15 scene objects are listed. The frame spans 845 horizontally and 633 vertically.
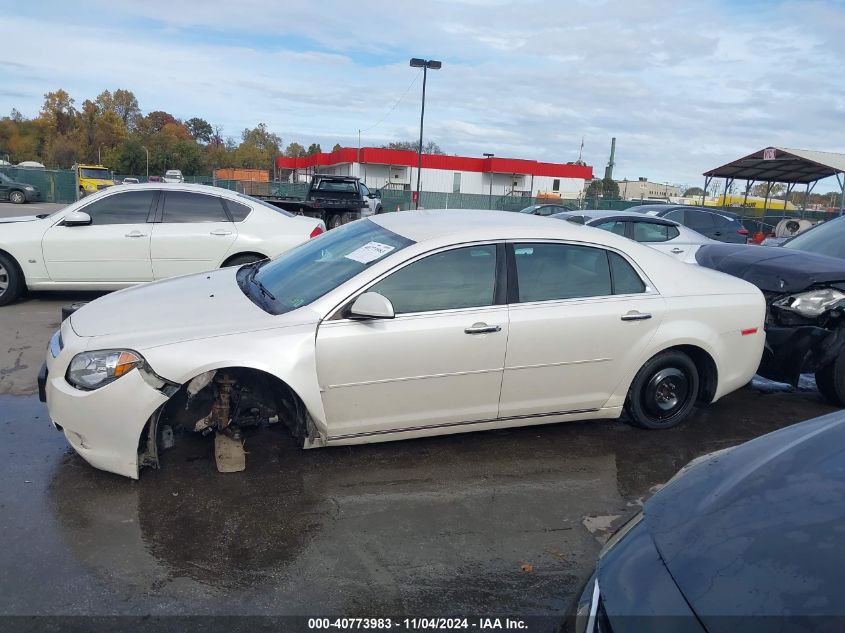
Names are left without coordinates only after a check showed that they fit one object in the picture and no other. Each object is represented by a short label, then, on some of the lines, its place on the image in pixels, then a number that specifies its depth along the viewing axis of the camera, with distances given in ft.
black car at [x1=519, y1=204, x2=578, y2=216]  80.71
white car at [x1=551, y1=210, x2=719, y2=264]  33.76
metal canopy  70.03
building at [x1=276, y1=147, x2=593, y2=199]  177.58
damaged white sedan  11.48
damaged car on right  16.53
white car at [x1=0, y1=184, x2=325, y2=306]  25.11
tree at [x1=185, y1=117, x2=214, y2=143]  343.05
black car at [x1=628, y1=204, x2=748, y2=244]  43.32
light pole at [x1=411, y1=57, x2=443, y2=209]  82.23
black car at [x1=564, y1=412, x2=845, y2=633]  4.93
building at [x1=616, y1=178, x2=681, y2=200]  315.68
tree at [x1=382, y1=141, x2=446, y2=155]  267.27
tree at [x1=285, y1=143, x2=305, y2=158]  388.98
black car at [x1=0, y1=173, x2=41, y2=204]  101.50
